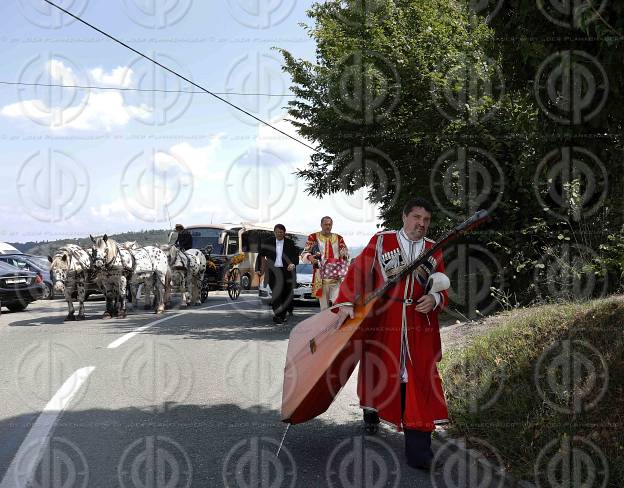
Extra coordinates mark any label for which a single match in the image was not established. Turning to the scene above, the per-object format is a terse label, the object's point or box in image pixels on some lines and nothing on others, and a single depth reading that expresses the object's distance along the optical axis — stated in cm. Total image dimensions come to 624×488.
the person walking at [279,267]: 1513
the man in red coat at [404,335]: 512
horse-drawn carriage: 2878
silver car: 2027
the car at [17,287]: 2002
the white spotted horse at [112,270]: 1700
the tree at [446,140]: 1254
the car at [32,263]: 2452
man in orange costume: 1138
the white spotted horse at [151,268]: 1894
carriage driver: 2422
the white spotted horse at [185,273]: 2206
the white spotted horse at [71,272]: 1692
